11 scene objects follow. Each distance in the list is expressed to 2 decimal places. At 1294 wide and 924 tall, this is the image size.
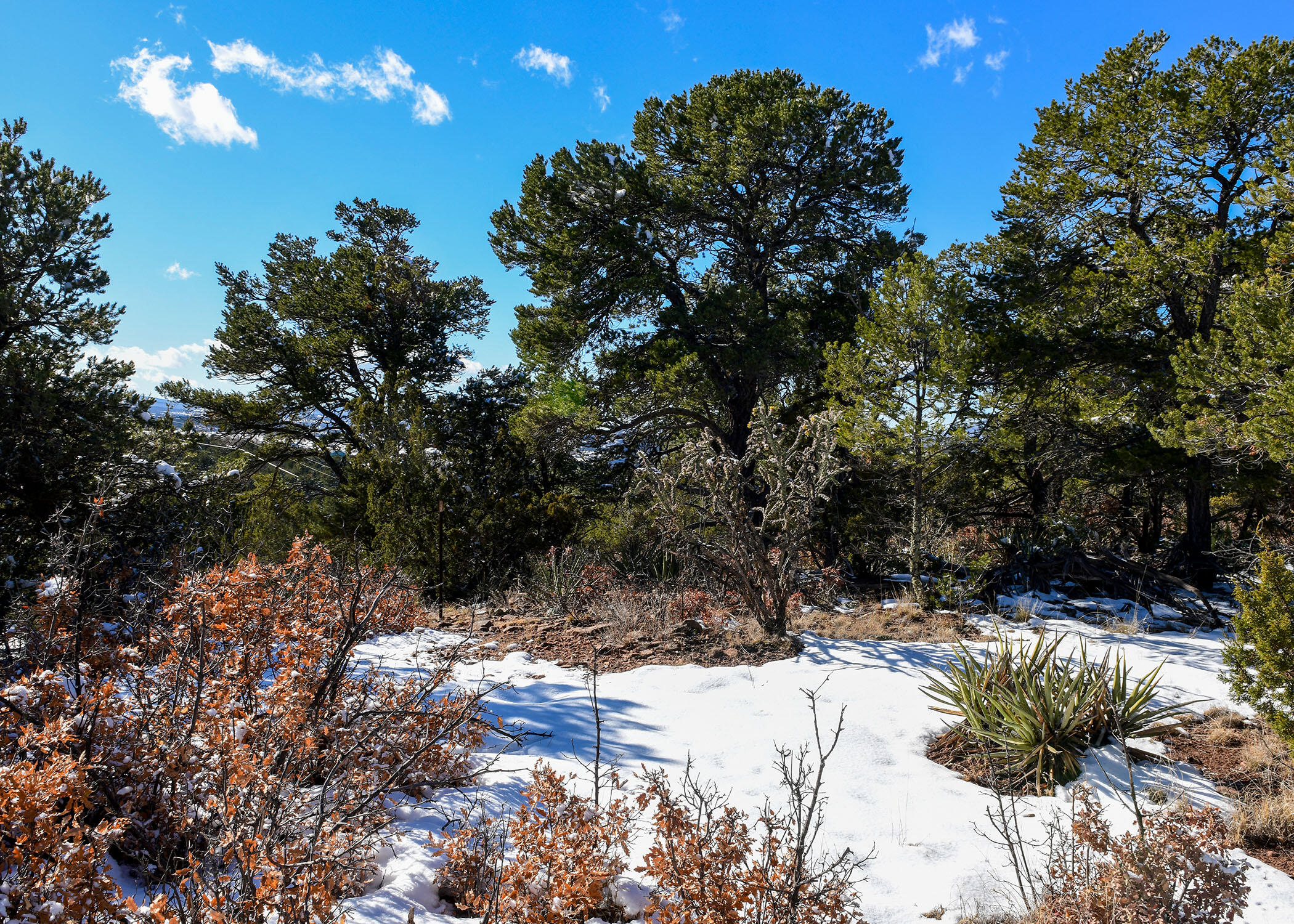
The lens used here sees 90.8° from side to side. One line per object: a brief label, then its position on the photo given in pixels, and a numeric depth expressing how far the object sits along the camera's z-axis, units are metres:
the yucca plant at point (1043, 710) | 3.46
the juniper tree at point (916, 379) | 8.09
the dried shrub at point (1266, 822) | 2.79
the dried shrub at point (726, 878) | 1.85
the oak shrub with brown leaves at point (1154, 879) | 1.94
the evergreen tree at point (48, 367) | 7.02
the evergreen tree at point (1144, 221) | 7.73
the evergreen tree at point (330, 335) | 14.57
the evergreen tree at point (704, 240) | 10.70
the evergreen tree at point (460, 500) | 8.70
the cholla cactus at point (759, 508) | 5.71
